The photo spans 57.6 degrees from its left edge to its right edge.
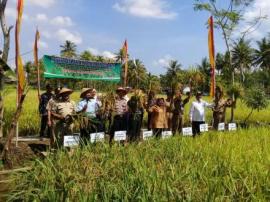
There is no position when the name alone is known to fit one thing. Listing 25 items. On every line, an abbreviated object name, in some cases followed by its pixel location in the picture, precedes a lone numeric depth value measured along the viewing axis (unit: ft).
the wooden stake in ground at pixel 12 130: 12.15
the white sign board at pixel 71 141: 11.07
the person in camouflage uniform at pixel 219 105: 17.95
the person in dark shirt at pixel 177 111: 16.74
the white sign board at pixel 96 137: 11.43
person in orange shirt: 15.24
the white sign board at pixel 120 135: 12.59
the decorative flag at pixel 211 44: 18.28
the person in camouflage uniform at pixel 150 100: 15.38
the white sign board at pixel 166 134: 12.87
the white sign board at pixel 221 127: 15.96
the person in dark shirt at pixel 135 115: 14.09
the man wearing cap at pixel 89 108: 12.72
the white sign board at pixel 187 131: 14.50
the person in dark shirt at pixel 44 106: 17.49
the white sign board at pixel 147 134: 12.92
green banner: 16.47
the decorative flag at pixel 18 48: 13.57
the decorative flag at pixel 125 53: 20.19
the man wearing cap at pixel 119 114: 14.10
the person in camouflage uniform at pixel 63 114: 12.38
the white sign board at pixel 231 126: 16.42
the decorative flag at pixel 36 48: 16.68
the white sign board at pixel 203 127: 15.53
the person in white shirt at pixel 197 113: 16.33
